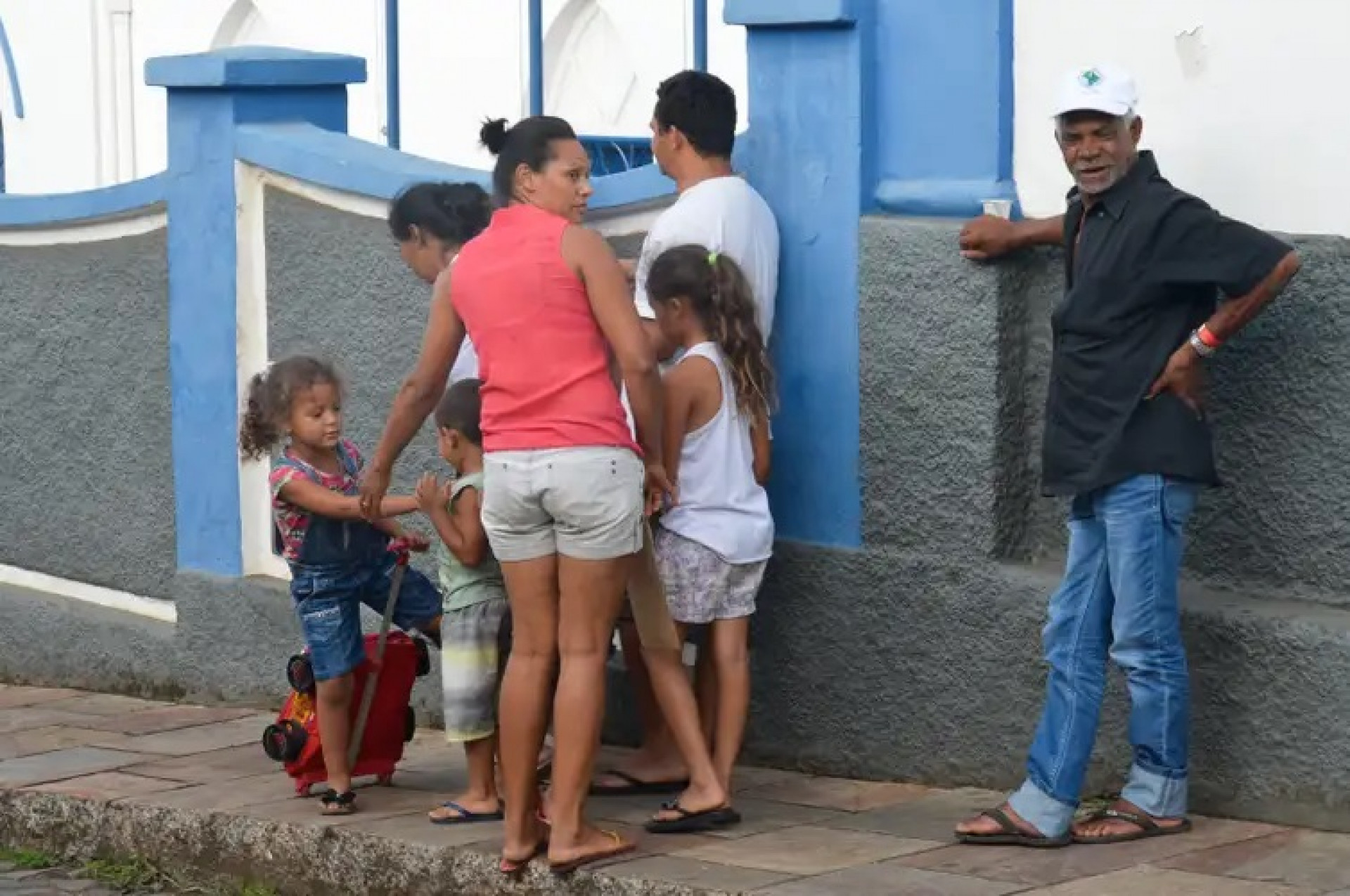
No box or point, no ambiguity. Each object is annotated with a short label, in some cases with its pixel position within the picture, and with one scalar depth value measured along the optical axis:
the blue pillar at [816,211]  12.80
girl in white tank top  12.11
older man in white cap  10.94
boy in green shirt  12.04
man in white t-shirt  12.44
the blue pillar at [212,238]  15.40
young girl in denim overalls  12.52
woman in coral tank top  11.06
